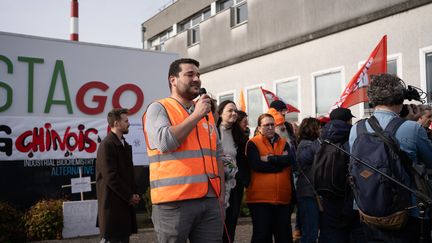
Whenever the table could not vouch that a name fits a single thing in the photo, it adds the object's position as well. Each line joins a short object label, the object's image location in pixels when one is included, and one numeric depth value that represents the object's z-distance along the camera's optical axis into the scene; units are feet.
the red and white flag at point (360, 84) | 26.40
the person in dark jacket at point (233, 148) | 19.43
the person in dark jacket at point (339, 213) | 15.99
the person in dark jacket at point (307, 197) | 19.80
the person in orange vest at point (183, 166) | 10.19
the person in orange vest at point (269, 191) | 18.66
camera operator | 11.01
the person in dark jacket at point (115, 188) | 17.15
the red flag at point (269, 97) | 36.65
